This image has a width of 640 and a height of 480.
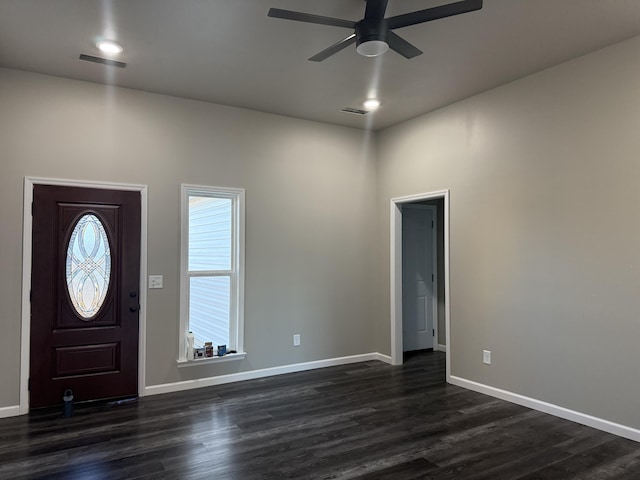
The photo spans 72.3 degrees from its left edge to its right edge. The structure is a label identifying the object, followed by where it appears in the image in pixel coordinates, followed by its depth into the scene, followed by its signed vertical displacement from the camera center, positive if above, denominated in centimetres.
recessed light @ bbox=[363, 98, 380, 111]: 476 +171
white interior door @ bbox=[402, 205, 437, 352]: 623 -29
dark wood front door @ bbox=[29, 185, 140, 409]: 397 -35
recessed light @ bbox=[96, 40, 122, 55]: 343 +168
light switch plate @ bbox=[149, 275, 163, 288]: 445 -25
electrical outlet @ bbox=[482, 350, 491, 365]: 442 -101
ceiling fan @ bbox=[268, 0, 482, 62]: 246 +139
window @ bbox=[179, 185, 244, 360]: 469 -8
